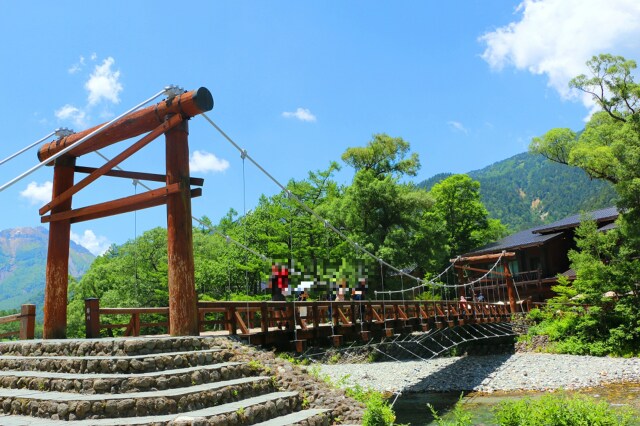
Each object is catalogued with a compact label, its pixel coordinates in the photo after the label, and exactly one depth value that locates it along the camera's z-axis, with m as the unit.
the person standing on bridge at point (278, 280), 11.43
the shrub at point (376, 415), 6.38
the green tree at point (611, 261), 19.28
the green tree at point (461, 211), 36.38
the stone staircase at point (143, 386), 5.45
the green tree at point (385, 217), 25.72
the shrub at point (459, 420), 6.43
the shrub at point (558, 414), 7.13
